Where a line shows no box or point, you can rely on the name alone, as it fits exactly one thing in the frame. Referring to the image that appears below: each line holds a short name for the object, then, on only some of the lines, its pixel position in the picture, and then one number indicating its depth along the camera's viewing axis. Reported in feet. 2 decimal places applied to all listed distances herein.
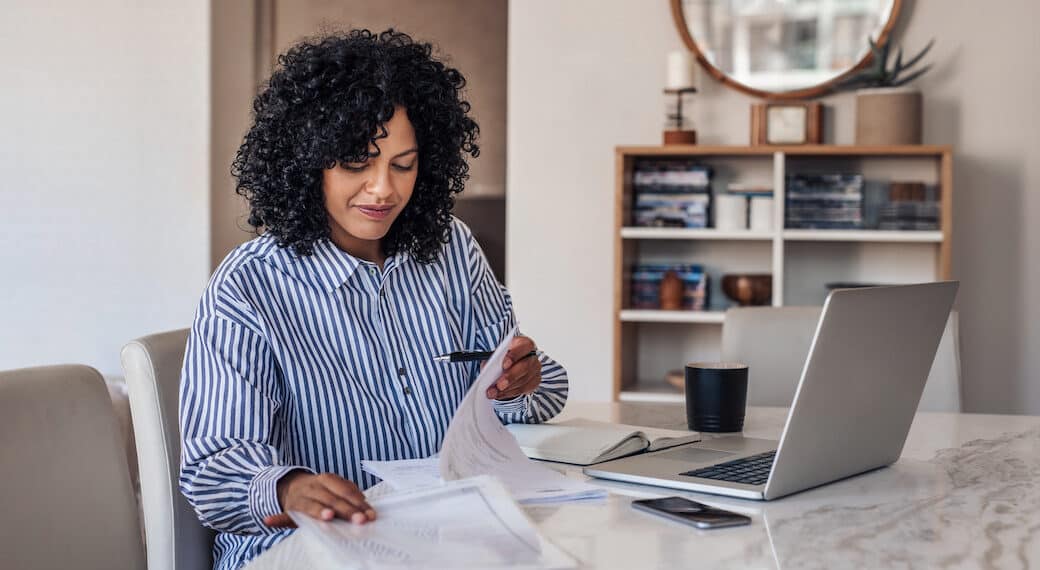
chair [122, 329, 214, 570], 4.28
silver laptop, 3.49
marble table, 2.96
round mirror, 10.59
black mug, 4.88
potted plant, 10.02
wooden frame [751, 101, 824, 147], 10.37
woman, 4.01
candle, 10.41
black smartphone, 3.22
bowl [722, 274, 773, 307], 10.35
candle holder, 10.42
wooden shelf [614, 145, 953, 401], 10.09
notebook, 4.21
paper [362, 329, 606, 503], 3.51
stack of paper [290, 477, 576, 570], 2.77
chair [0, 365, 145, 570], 3.47
